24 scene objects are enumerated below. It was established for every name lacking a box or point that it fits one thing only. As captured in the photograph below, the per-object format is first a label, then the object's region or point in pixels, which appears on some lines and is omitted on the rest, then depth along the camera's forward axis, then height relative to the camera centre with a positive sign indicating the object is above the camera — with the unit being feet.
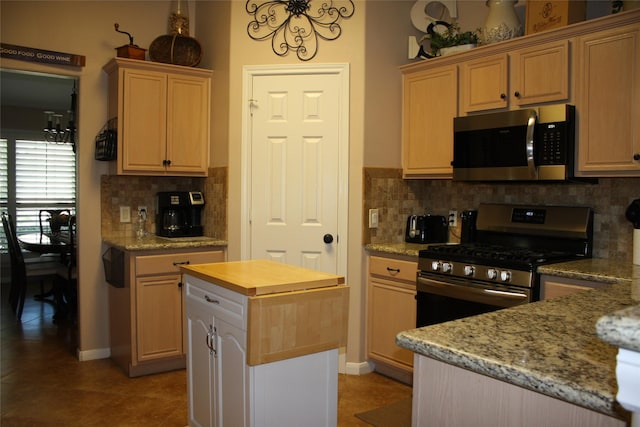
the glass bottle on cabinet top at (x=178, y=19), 13.32 +4.48
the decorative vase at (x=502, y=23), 10.59 +3.55
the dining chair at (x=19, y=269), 17.20 -2.50
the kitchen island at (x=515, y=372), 3.20 -1.12
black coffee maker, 13.33 -0.44
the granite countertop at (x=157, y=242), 11.71 -1.11
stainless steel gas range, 9.14 -1.13
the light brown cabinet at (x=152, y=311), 11.78 -2.68
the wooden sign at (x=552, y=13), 9.59 +3.45
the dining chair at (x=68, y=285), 16.56 -2.98
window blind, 23.17 +0.65
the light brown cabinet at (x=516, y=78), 9.60 +2.35
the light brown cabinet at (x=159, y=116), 12.39 +1.93
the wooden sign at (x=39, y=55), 11.99 +3.24
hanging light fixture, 23.15 +2.78
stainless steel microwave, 9.40 +1.02
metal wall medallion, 12.42 +4.11
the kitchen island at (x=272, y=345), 6.61 -1.96
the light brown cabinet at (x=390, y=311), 11.30 -2.54
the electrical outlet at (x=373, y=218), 12.37 -0.50
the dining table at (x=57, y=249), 16.75 -1.78
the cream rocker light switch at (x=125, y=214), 13.47 -0.50
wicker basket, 12.98 +3.61
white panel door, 12.45 +0.65
